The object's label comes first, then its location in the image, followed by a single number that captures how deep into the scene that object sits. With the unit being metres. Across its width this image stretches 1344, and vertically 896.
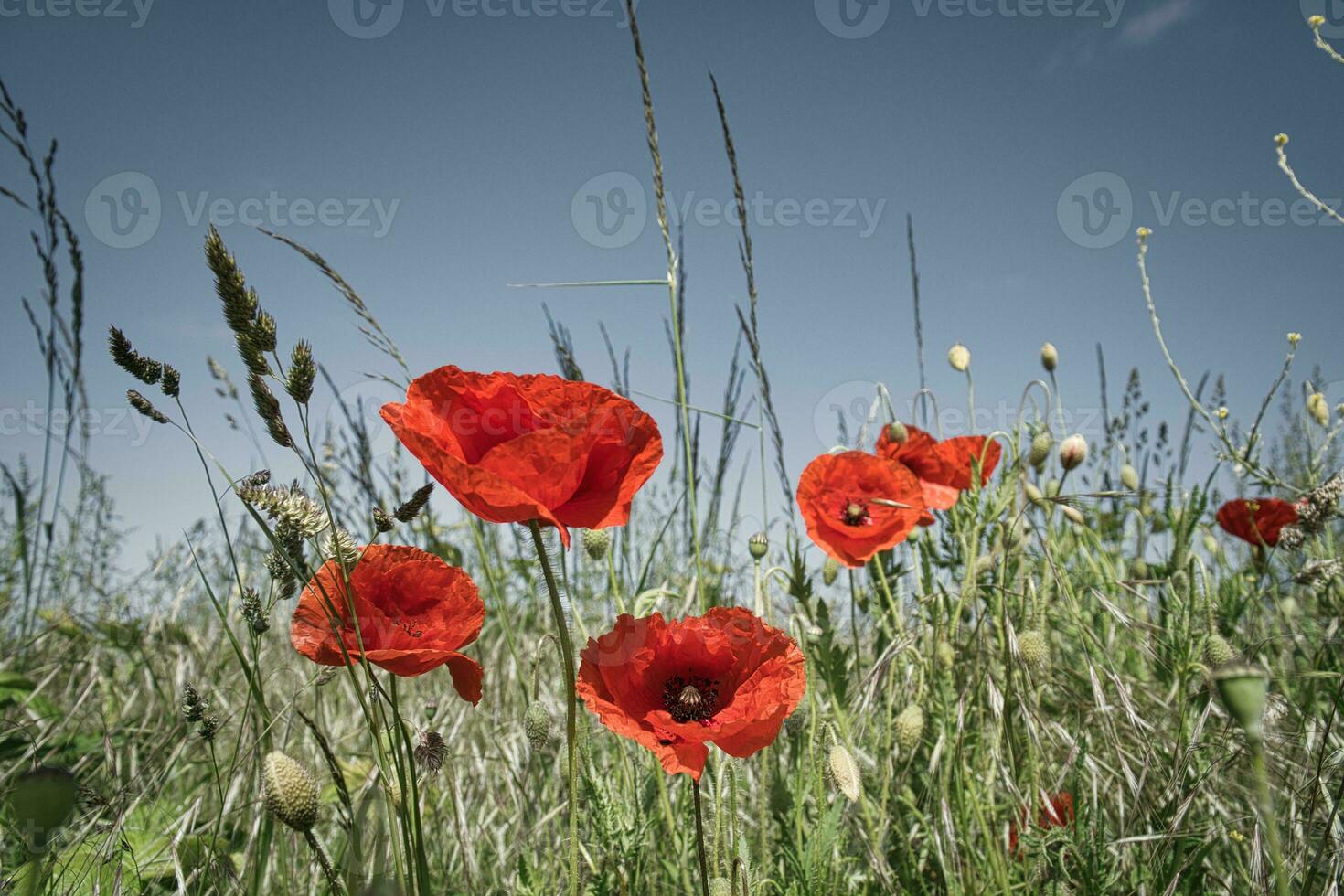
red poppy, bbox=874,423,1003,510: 0.67
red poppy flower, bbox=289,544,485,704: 0.44
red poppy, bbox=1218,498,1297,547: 0.79
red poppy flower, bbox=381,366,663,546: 0.40
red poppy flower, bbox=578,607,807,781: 0.43
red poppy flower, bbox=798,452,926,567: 0.60
